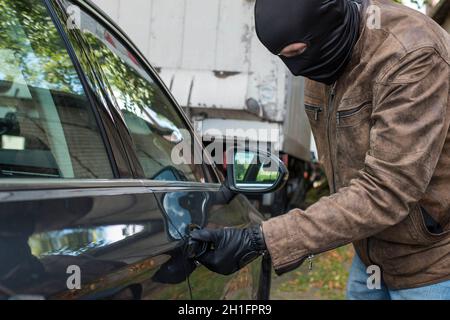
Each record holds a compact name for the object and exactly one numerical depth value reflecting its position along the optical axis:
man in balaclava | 1.83
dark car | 1.27
